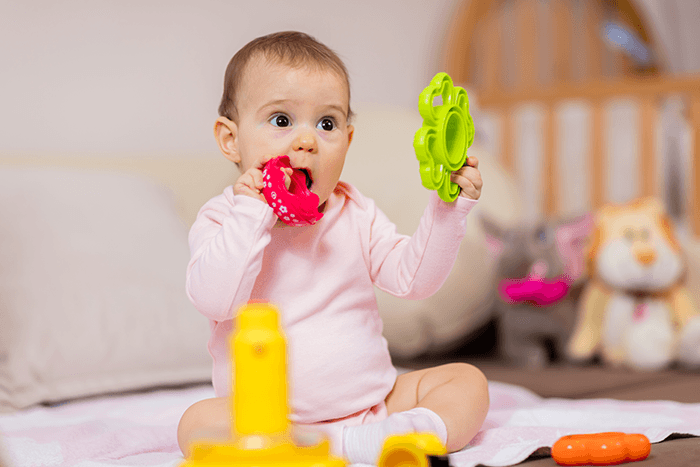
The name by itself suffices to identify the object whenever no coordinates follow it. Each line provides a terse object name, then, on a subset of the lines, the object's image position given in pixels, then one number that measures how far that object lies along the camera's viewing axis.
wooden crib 3.42
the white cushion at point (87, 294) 1.98
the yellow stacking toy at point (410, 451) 1.54
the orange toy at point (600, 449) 1.66
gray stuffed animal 2.33
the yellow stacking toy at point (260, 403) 1.45
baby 1.68
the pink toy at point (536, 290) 2.33
